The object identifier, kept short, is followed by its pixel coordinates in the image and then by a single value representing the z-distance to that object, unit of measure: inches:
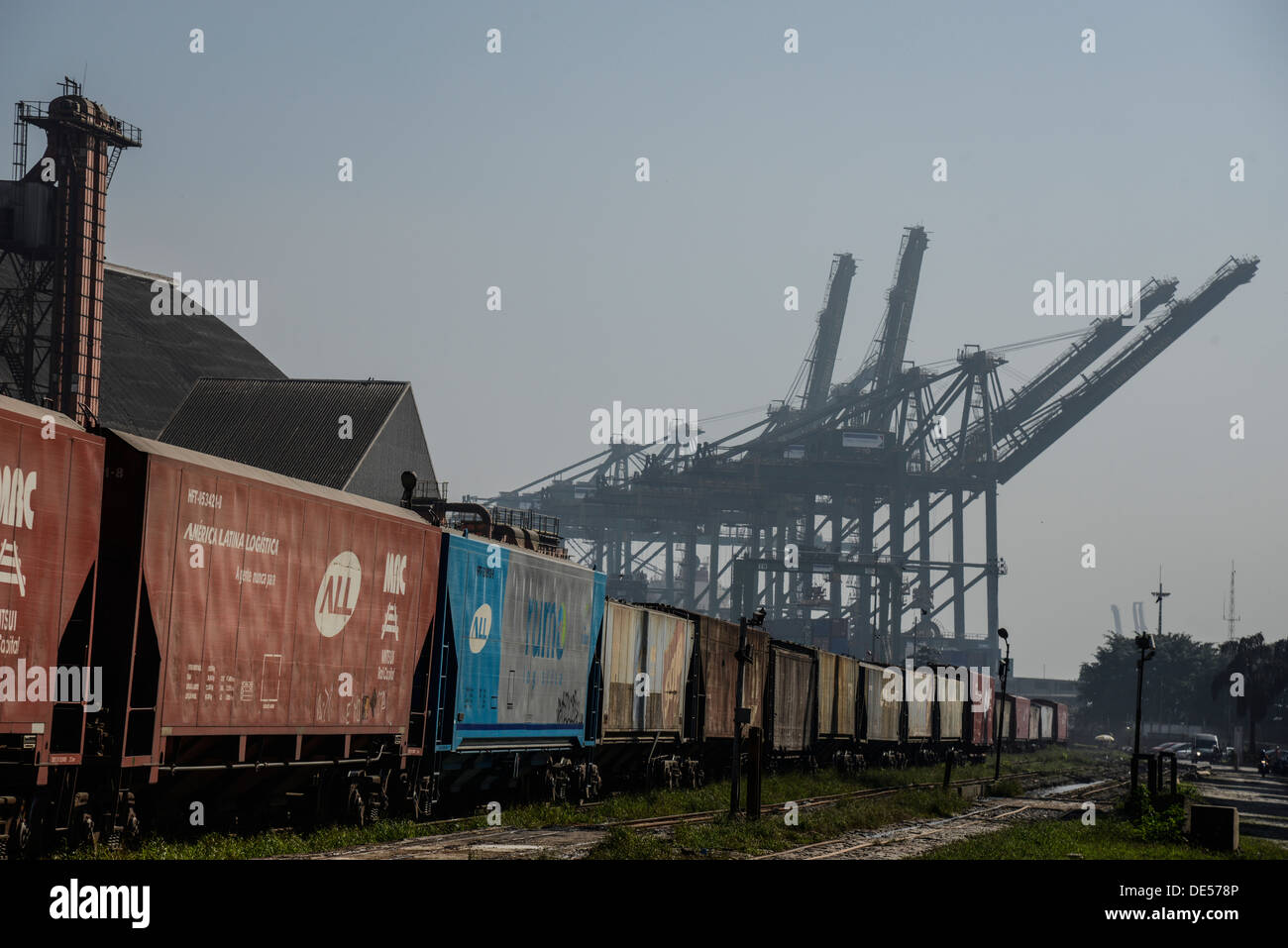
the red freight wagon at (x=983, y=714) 2650.1
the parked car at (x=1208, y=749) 3548.2
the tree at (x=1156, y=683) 5693.9
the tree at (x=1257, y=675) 3405.5
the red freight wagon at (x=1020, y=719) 3230.3
